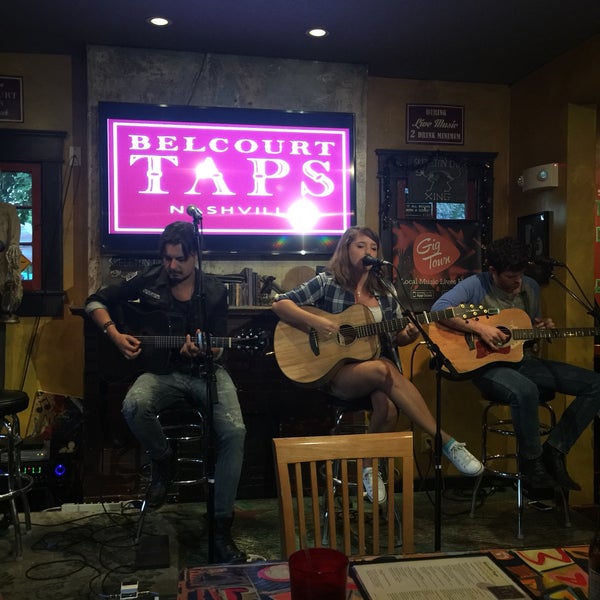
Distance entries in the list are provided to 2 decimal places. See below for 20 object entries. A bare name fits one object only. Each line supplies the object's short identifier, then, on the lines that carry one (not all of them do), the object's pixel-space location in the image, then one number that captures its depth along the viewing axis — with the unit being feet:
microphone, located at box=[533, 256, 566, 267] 9.13
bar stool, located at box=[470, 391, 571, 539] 9.59
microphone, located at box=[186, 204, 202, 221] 7.46
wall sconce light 11.66
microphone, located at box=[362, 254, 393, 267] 7.87
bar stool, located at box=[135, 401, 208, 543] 9.13
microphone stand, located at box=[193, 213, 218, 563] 7.03
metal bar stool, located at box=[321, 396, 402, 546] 9.12
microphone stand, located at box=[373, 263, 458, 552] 6.83
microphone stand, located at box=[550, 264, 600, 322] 9.70
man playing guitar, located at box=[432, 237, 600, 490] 9.40
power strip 10.41
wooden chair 4.55
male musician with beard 8.57
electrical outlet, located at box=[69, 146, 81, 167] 12.12
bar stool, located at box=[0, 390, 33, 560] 8.64
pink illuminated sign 11.69
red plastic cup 2.62
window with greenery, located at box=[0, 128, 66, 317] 11.94
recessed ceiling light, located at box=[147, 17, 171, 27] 10.24
